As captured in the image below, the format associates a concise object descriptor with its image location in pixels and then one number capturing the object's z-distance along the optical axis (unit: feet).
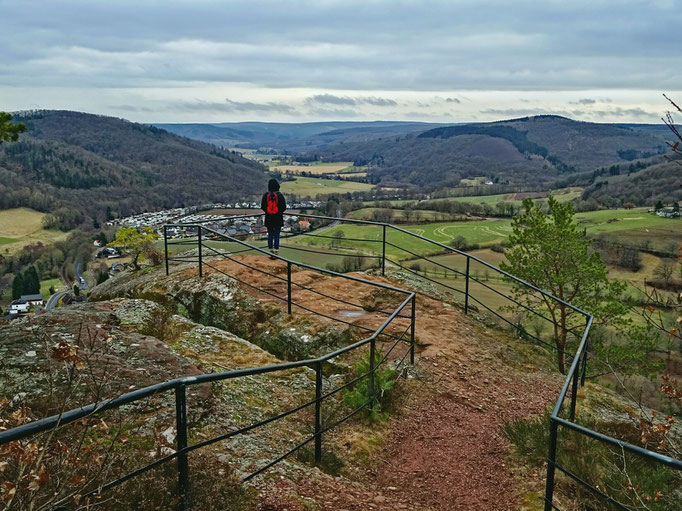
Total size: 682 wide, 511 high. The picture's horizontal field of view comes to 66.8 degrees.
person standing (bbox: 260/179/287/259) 36.42
